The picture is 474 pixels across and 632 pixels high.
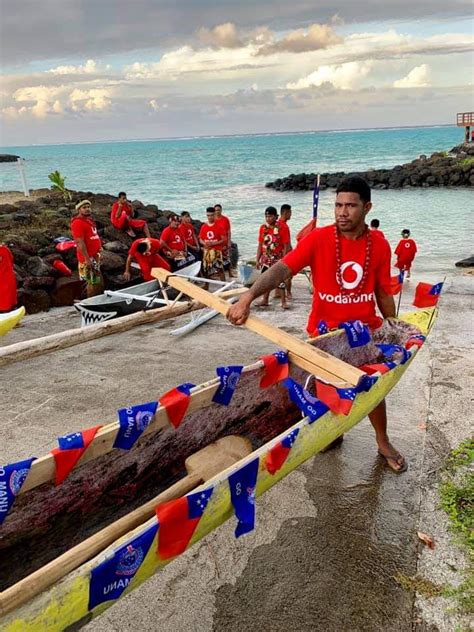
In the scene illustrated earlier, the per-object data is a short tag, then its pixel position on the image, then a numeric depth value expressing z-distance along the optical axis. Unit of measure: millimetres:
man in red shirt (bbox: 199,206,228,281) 9734
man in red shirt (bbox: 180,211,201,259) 10375
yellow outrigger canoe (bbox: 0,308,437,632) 1799
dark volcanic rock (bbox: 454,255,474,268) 12711
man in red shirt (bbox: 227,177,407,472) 3381
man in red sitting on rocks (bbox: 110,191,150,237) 11797
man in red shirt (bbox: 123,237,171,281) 8336
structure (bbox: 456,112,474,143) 48966
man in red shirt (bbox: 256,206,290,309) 8867
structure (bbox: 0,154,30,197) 20450
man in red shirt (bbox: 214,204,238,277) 9789
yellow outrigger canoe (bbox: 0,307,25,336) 6384
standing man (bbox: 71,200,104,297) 8047
